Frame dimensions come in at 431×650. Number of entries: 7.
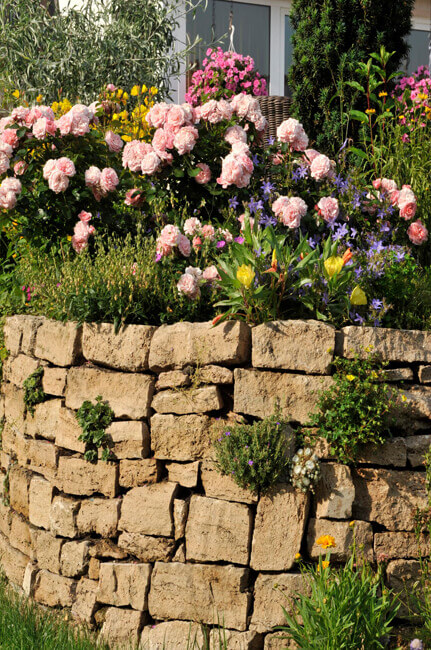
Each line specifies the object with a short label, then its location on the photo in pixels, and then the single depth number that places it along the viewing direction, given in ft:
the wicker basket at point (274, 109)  47.09
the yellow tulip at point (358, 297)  23.43
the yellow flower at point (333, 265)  23.12
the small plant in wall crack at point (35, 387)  27.94
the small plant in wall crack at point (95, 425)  24.85
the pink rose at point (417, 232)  28.14
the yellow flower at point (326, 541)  20.29
